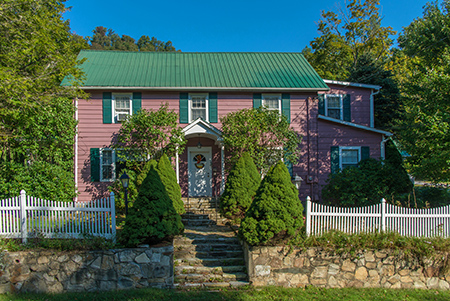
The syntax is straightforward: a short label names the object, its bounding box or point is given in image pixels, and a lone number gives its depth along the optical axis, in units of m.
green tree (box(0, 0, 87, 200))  8.42
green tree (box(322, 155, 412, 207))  9.61
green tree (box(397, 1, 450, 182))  8.80
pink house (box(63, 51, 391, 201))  11.80
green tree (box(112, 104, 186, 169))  11.20
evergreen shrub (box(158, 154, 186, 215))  9.16
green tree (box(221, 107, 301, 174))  11.20
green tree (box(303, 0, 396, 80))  21.19
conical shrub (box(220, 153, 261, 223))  9.54
